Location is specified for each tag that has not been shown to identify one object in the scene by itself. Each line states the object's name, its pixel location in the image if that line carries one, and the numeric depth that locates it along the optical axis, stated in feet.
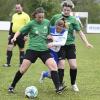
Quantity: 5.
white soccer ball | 32.43
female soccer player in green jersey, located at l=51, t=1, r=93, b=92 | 35.29
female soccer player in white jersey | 34.30
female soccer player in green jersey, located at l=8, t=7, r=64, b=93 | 33.40
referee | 51.90
